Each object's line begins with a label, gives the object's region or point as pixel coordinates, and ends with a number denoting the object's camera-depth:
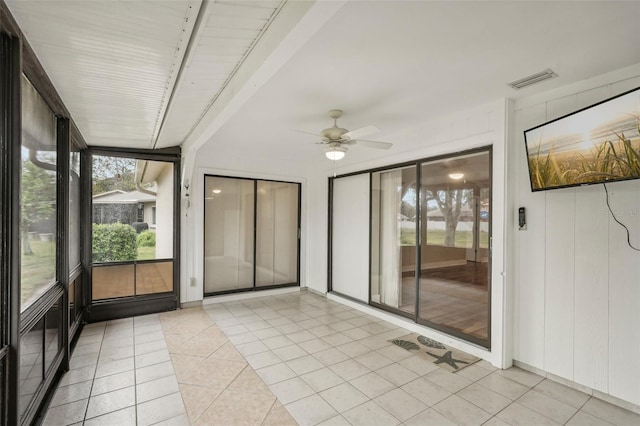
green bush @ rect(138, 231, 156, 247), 4.70
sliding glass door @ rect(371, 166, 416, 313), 4.30
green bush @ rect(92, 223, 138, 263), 4.40
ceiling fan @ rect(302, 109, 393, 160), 3.14
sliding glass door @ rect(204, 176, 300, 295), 5.46
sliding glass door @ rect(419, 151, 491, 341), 3.60
